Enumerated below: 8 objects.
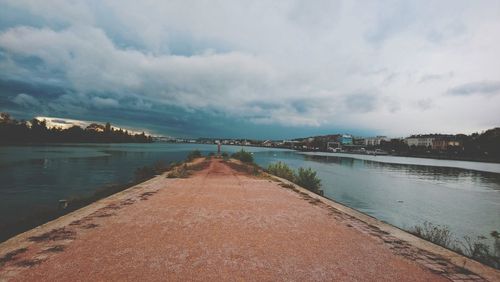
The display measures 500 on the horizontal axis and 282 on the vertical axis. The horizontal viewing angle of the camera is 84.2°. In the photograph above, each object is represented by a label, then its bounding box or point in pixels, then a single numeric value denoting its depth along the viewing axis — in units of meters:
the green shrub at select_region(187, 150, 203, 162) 35.20
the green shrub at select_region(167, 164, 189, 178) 16.31
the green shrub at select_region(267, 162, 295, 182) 19.20
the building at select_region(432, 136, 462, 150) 136.56
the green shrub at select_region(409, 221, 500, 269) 5.13
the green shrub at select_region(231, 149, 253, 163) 34.81
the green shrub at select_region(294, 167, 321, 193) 16.03
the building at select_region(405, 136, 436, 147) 156.25
